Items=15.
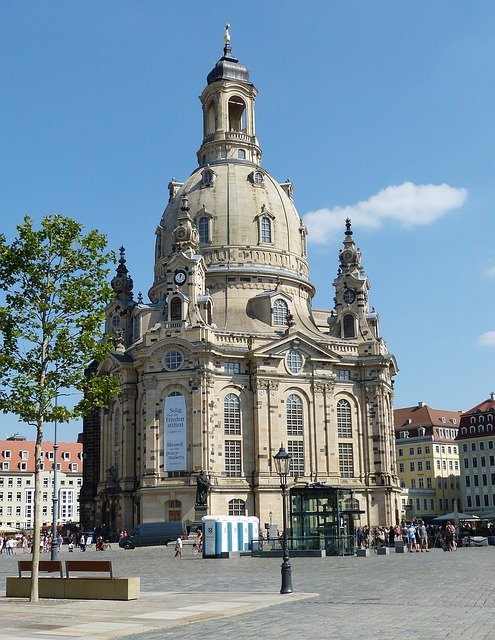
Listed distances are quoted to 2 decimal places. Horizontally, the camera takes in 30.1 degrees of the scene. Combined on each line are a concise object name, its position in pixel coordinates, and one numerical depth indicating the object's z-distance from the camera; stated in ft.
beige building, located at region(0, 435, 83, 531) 402.93
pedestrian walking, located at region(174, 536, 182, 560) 184.65
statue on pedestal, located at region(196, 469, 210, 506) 250.37
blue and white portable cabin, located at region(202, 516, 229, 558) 178.36
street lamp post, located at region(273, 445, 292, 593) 91.71
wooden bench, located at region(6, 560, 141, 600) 88.17
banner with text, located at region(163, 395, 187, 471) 261.85
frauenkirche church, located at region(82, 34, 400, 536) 264.52
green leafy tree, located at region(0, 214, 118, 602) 95.25
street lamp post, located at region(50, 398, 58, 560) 197.71
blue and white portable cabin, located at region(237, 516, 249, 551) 188.24
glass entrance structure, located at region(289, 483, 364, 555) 180.04
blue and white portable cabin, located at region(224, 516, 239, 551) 183.01
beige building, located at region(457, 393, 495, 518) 378.12
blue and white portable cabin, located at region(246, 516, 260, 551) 191.61
